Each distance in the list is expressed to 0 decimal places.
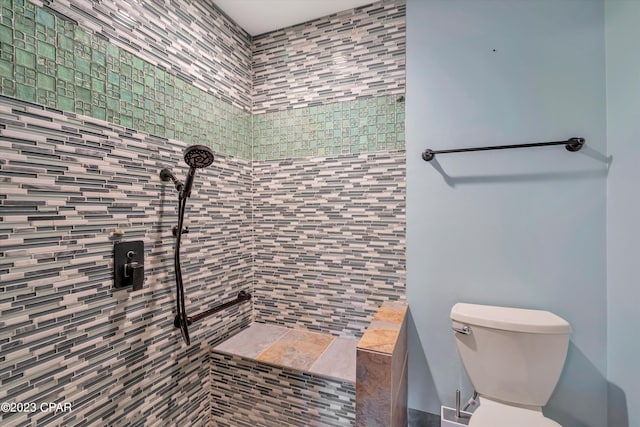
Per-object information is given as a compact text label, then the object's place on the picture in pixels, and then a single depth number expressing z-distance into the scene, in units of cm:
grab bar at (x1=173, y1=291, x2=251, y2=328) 129
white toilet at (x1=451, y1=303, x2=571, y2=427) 109
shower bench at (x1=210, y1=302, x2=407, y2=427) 98
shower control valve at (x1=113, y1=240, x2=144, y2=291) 103
